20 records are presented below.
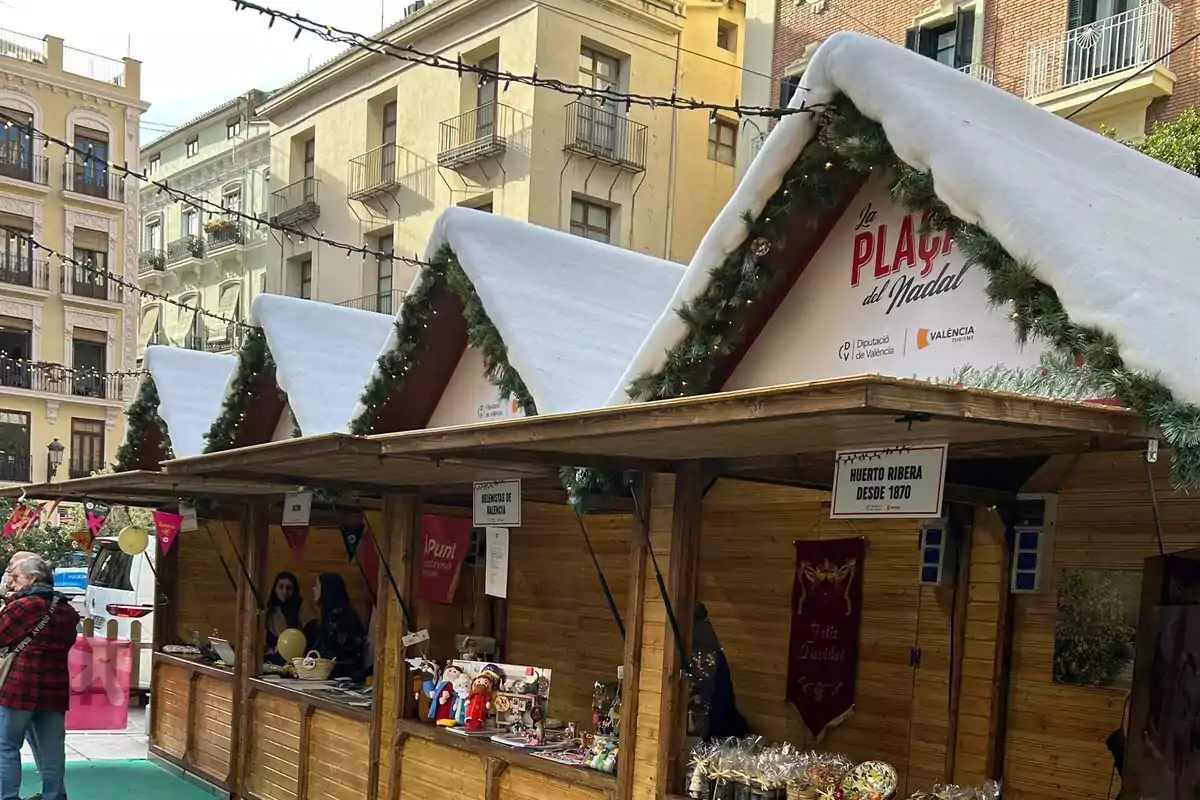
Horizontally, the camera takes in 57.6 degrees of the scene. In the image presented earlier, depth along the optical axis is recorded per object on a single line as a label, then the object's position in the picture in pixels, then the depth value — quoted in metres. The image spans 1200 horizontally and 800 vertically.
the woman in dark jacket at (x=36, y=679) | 7.62
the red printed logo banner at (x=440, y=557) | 7.74
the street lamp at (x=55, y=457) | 32.51
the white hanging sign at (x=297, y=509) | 8.61
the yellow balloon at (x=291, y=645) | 9.88
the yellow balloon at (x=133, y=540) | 11.09
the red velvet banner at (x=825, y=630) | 6.39
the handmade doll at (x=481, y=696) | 6.89
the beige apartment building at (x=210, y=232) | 28.75
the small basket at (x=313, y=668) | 9.24
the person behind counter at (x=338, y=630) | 9.82
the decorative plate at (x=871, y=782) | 4.71
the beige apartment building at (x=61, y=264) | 34.91
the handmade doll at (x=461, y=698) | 6.98
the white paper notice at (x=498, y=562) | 6.55
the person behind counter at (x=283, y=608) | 10.55
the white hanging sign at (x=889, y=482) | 3.88
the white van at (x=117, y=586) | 17.16
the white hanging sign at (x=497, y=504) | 6.41
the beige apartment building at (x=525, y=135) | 20.55
